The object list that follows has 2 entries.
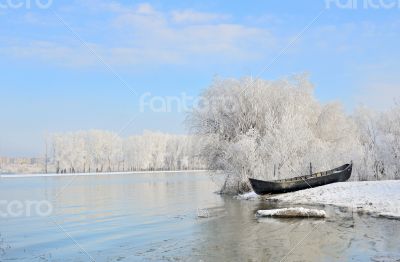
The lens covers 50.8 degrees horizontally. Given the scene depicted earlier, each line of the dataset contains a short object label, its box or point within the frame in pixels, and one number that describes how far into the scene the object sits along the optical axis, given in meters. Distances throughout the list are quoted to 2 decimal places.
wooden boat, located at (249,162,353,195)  31.56
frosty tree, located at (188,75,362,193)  36.41
